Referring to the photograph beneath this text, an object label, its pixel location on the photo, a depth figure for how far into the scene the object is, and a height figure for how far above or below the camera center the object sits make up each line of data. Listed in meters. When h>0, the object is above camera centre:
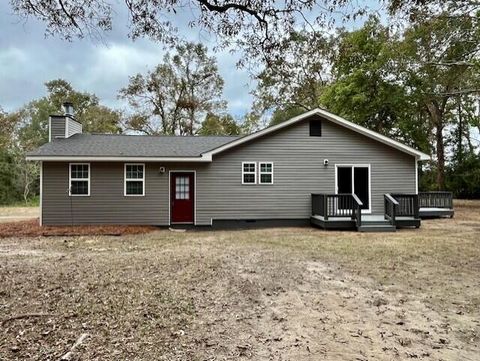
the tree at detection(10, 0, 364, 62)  4.91 +2.41
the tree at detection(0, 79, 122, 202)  27.91 +5.74
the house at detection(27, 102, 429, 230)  13.09 +0.43
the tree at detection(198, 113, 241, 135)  29.52 +5.33
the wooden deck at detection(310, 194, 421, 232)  12.46 -0.83
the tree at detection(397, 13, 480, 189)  12.17 +5.30
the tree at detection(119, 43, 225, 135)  28.48 +7.42
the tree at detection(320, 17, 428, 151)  21.41 +5.66
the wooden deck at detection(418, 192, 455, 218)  16.28 -0.66
